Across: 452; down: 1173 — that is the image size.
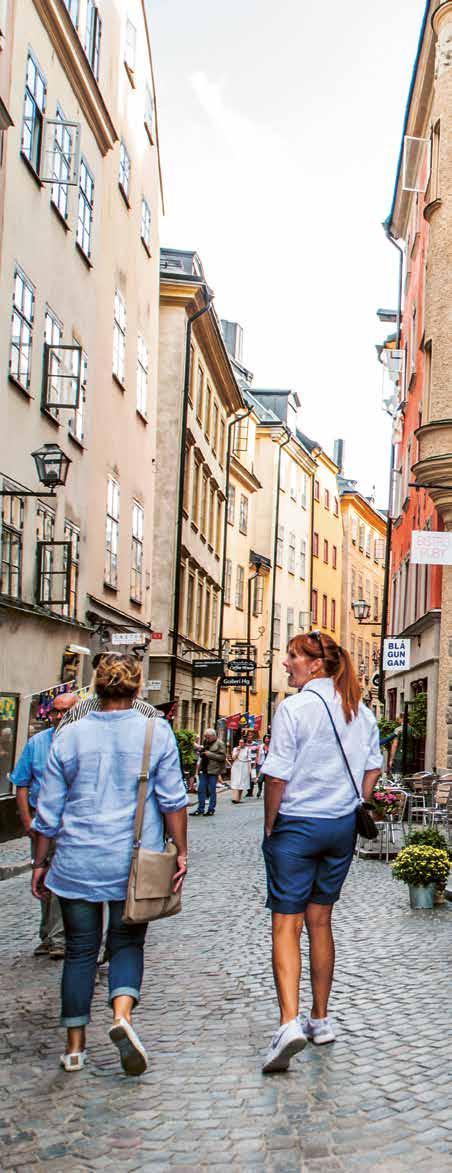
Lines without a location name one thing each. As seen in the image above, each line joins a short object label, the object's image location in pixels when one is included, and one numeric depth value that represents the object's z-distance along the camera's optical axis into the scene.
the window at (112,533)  25.80
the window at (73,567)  21.75
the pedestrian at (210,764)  25.05
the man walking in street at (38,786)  8.30
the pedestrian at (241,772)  33.56
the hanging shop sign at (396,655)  23.48
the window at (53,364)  20.06
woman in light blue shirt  5.43
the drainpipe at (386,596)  30.52
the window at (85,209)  22.72
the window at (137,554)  28.88
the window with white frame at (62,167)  20.31
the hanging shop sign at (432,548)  18.72
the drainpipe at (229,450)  47.38
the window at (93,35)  23.19
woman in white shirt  5.79
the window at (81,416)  22.16
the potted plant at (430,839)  11.84
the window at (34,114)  18.67
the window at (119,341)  26.47
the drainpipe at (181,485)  34.47
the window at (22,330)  17.98
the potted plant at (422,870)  10.98
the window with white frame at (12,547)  17.38
